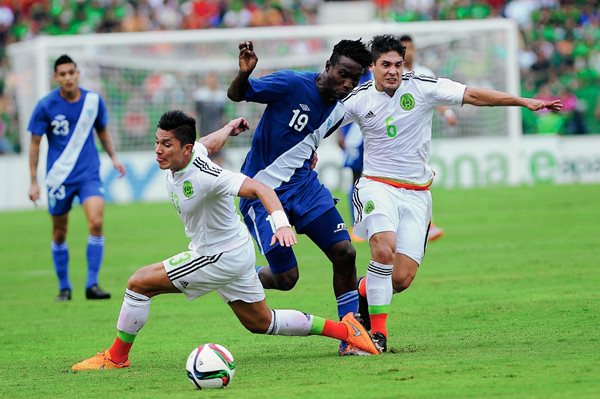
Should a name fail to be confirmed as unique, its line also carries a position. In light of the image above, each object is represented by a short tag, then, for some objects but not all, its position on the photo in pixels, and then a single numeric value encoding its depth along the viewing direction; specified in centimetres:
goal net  5481
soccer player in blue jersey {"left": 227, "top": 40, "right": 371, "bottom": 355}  1827
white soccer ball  1518
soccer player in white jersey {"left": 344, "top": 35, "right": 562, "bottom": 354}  1866
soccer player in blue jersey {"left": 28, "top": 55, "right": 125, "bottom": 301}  2706
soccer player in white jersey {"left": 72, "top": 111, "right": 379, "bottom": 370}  1616
